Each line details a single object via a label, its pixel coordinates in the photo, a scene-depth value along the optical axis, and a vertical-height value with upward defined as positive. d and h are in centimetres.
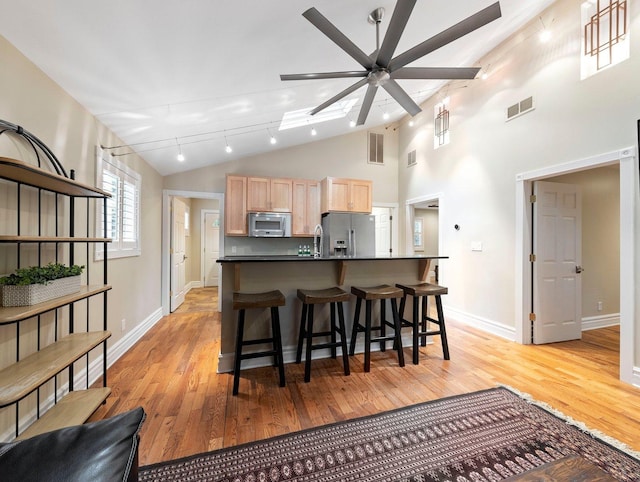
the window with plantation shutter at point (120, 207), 255 +38
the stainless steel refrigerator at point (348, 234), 478 +13
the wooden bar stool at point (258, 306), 222 -66
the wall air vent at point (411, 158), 537 +167
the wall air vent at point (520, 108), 324 +165
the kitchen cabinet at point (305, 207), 493 +64
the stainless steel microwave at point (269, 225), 457 +28
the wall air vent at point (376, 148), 573 +198
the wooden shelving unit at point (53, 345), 129 -68
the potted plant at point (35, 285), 144 -24
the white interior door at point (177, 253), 465 -21
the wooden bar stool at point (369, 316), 258 -75
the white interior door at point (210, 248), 711 -18
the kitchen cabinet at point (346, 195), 488 +85
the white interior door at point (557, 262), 334 -26
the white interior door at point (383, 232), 591 +21
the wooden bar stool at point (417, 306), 274 -67
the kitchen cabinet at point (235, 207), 453 +58
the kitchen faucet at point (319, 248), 474 -12
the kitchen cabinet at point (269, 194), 466 +82
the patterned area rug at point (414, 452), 143 -121
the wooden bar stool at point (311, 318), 243 -72
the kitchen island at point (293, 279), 256 -39
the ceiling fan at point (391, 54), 163 +134
